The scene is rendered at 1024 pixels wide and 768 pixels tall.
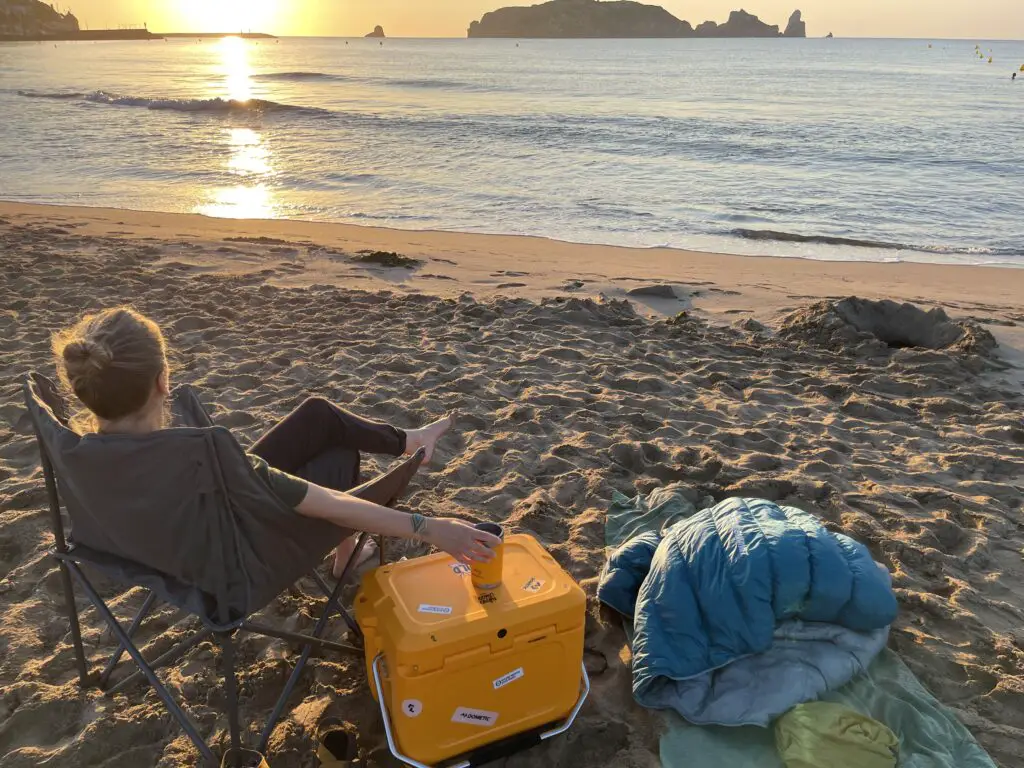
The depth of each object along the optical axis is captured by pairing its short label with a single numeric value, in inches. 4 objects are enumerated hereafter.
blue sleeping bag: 93.4
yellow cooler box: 77.5
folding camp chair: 69.6
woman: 71.9
